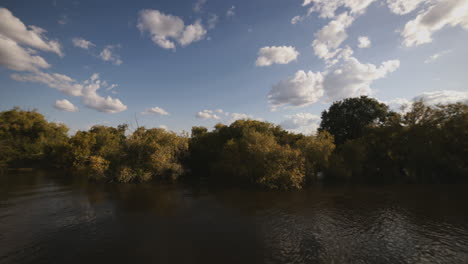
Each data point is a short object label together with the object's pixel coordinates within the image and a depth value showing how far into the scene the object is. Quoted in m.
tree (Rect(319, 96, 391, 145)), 42.22
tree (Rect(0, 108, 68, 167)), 48.22
